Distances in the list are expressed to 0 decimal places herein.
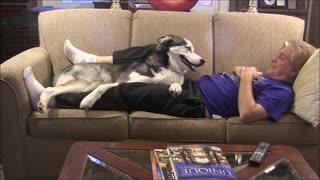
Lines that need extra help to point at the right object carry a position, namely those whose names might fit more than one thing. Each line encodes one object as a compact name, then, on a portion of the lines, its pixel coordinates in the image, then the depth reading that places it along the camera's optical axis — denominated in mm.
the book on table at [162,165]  1368
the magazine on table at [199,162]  1335
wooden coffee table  1438
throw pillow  2020
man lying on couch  2051
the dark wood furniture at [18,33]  3184
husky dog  2303
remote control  1519
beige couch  2023
